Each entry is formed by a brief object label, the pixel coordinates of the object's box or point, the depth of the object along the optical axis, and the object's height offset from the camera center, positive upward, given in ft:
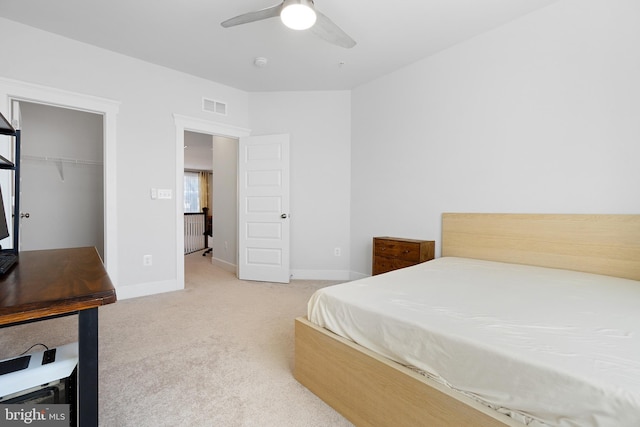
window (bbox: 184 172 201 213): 31.48 +1.44
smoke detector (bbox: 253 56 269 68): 10.36 +5.24
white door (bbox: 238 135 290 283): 12.75 -0.16
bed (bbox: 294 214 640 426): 2.65 -1.53
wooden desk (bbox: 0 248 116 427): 2.42 -0.89
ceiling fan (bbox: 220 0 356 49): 5.90 +4.15
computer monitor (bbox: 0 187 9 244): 4.78 -0.40
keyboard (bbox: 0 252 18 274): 3.68 -0.87
